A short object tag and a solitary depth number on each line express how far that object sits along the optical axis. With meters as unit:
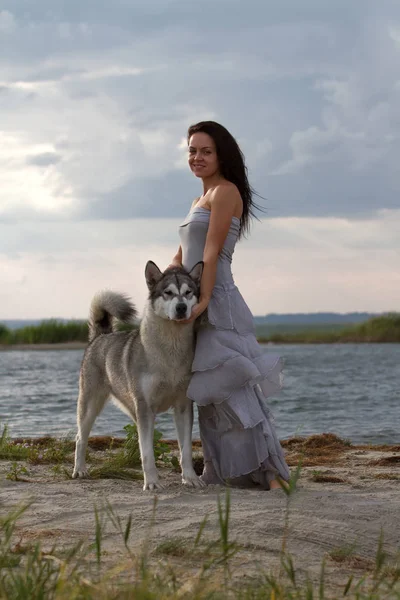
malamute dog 6.16
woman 6.35
